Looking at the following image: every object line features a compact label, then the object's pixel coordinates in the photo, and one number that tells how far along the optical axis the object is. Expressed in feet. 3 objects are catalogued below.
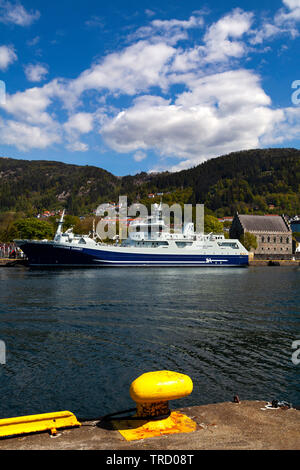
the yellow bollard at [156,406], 17.40
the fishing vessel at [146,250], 191.52
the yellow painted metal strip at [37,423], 16.99
